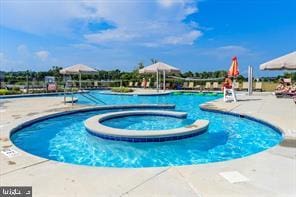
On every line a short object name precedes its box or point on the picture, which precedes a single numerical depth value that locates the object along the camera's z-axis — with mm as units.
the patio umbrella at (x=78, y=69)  10896
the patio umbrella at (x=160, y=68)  14253
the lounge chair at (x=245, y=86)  14742
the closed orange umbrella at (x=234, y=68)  9722
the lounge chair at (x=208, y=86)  16259
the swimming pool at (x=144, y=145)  4092
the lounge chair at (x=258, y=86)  14286
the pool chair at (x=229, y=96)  9643
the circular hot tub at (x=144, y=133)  4745
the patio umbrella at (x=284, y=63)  7198
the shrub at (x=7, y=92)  12518
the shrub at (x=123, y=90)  15322
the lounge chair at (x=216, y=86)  15873
